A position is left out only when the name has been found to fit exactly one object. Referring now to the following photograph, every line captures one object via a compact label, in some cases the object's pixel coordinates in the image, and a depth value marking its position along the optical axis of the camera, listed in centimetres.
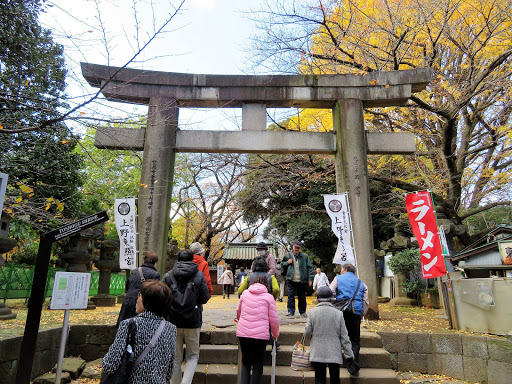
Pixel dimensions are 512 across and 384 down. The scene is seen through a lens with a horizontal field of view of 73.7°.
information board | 452
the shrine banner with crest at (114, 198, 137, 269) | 761
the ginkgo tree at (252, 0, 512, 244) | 924
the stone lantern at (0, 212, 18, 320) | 664
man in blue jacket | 504
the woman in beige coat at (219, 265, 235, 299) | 1717
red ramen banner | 679
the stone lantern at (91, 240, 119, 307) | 1089
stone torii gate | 784
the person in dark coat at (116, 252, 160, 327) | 444
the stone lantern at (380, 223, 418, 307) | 1239
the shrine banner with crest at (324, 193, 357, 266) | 733
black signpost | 422
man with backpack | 434
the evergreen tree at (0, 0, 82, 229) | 651
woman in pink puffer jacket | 418
